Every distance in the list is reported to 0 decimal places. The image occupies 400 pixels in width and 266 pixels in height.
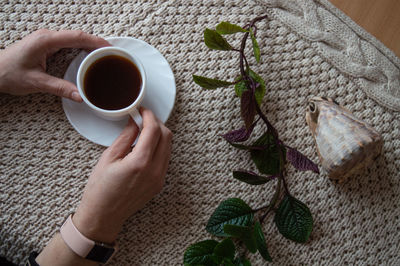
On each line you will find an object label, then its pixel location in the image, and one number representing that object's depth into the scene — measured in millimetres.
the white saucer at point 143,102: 719
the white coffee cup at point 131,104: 652
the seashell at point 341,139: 680
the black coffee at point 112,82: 689
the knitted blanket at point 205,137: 740
